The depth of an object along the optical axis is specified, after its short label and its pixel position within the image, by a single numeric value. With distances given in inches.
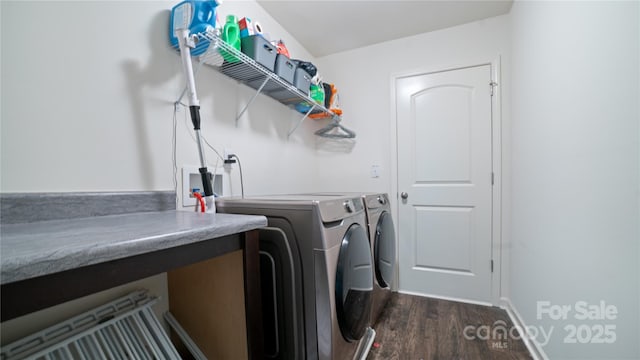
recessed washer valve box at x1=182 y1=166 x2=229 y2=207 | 46.4
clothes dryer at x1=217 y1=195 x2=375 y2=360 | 37.1
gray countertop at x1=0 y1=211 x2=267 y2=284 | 14.9
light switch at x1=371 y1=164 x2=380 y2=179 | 95.0
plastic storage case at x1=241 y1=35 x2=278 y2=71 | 51.6
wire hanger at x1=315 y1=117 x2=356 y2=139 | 93.5
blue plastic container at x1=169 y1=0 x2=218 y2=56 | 41.0
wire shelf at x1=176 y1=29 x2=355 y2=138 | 44.0
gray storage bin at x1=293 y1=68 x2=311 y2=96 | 66.6
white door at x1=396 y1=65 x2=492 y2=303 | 81.0
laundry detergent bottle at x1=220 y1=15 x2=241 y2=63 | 48.1
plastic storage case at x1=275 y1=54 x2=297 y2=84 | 59.2
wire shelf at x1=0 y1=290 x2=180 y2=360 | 27.0
